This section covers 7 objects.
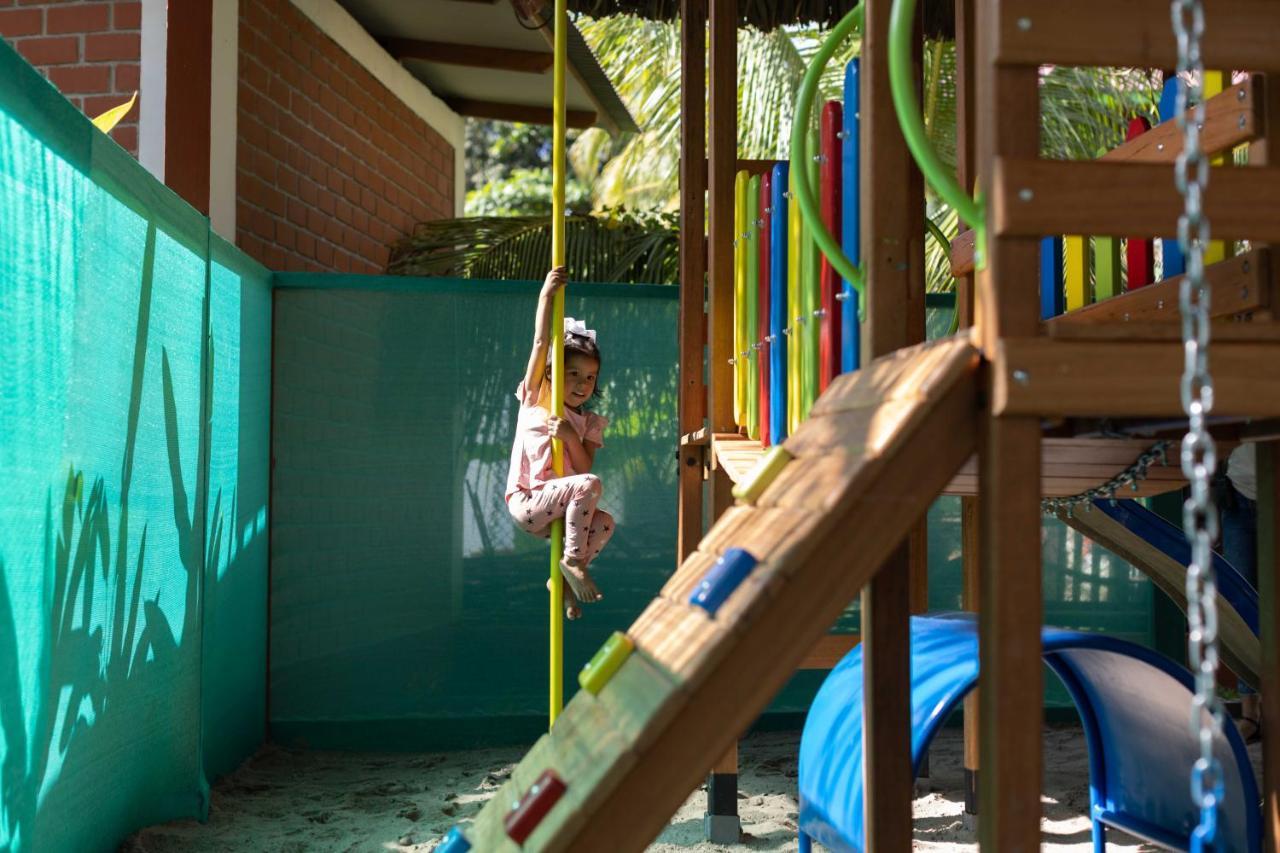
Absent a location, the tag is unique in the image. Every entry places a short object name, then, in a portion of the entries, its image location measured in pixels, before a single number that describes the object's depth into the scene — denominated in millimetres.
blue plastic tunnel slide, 3291
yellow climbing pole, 4148
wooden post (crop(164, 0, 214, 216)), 5598
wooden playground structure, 2064
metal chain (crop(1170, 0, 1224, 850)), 1689
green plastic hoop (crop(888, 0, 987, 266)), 2258
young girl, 4848
